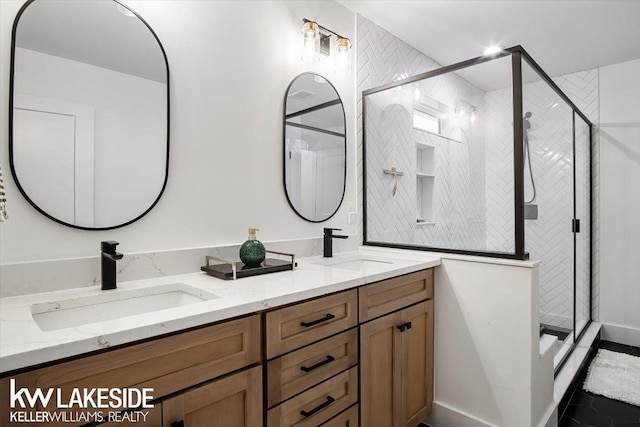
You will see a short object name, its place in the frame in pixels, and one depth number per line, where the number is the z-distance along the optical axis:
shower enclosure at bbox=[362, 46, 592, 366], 2.04
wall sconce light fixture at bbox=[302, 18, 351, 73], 2.05
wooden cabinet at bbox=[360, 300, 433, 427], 1.52
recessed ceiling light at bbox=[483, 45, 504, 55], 2.95
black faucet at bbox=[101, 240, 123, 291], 1.25
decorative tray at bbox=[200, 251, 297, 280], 1.44
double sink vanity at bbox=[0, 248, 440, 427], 0.81
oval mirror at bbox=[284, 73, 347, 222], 2.03
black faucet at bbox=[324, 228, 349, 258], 2.07
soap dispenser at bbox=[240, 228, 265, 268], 1.57
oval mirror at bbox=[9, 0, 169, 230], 1.21
